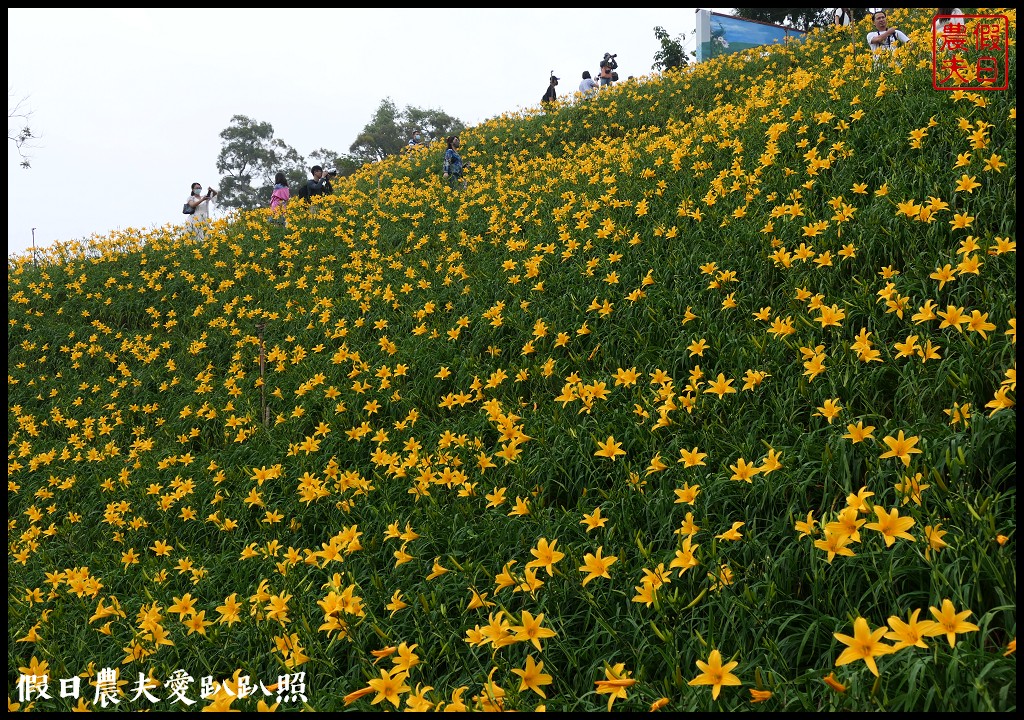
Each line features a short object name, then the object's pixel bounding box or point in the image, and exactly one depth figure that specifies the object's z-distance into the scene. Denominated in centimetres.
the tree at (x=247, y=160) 4362
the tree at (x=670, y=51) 1734
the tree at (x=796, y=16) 2094
